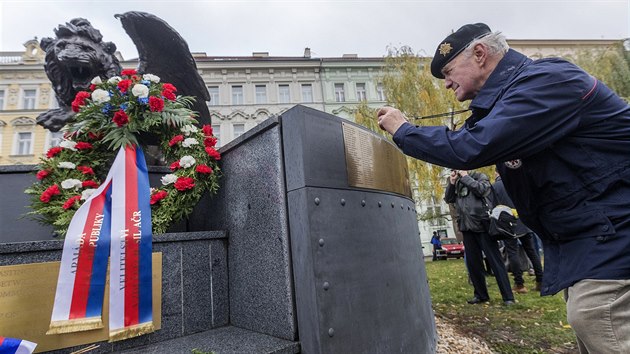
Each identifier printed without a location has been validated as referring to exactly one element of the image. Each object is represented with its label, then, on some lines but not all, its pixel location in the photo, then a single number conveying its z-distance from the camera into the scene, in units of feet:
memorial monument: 5.31
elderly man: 3.77
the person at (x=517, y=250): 16.34
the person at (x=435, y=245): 63.19
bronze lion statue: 12.25
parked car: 60.39
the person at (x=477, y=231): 13.91
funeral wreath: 7.37
